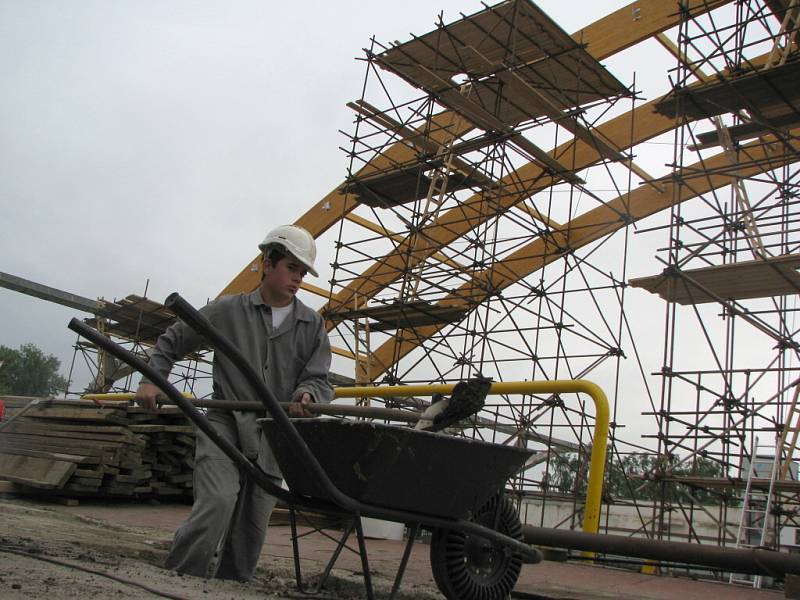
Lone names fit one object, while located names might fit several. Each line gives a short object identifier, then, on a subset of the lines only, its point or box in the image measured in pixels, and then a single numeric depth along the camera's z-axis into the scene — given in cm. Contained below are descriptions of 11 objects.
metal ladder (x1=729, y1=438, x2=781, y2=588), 911
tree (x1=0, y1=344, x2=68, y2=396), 7616
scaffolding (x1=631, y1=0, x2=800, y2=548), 1061
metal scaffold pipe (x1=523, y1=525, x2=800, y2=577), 411
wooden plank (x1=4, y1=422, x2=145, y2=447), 782
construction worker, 368
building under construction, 1108
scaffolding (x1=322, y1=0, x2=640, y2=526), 1392
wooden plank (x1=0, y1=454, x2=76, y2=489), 738
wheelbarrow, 305
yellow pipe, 502
